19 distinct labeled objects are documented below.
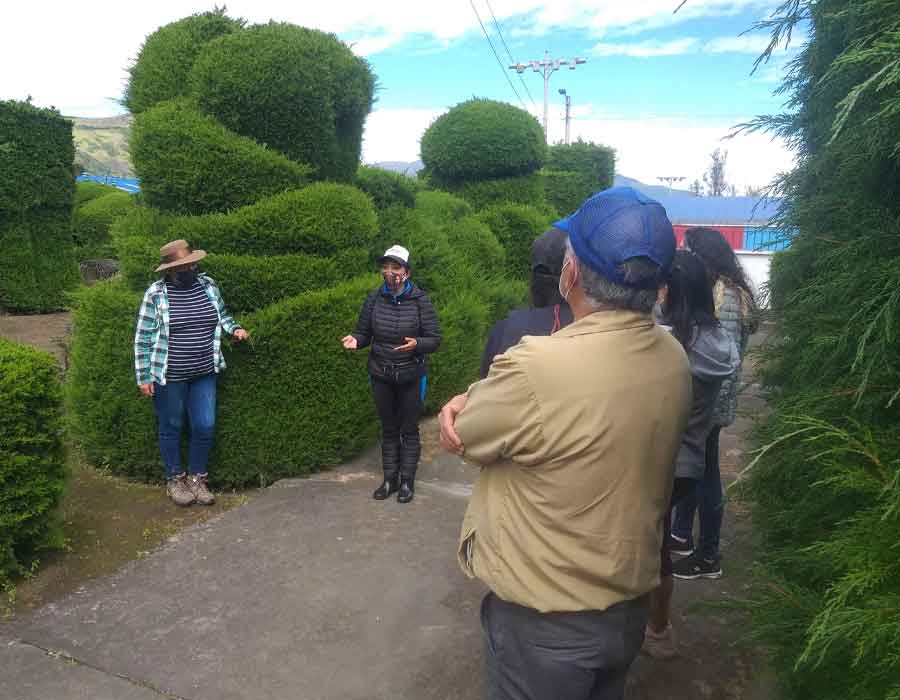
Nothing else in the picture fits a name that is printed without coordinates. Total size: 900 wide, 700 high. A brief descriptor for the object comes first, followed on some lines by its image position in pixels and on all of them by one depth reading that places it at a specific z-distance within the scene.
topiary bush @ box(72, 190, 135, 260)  18.84
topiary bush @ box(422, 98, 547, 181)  11.04
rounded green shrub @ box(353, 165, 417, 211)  6.83
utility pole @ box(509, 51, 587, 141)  37.53
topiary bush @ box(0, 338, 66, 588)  3.62
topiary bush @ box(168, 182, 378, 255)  5.26
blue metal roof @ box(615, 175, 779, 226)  32.31
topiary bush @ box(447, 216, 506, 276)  9.28
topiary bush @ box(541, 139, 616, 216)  14.91
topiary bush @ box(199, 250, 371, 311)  5.18
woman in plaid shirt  4.71
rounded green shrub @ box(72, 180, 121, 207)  22.30
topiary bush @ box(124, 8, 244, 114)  5.84
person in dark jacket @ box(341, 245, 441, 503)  4.97
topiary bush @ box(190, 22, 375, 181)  5.38
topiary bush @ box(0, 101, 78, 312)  12.95
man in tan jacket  1.67
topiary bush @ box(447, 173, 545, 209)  11.45
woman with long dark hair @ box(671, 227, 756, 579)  3.84
